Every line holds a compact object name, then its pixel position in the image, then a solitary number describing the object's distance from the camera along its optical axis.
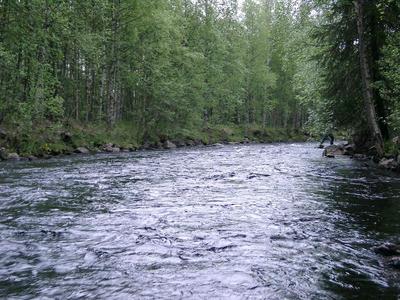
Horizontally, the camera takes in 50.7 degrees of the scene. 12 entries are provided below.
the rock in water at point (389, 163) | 16.32
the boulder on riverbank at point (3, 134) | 22.81
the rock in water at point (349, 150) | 24.97
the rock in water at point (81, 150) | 26.23
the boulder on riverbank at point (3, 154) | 20.75
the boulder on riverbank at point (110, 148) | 28.80
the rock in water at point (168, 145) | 35.03
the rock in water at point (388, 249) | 6.58
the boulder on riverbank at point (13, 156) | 21.19
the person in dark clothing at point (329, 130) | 23.41
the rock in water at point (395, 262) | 6.06
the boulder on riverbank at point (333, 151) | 25.23
